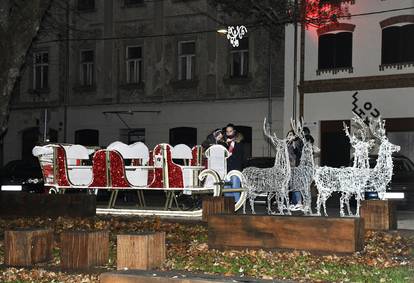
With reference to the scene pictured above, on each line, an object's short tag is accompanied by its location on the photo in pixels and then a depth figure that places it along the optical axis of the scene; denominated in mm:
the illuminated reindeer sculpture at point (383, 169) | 13367
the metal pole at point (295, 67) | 32000
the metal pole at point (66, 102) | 39562
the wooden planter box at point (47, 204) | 14992
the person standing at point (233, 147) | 16469
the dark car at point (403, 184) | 20109
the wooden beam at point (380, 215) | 12164
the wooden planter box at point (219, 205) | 13133
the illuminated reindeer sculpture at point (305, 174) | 14352
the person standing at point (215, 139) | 16797
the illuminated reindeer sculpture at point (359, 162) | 13430
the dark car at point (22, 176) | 24016
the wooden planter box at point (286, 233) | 9289
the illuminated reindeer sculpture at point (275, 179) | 14297
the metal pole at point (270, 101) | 32938
